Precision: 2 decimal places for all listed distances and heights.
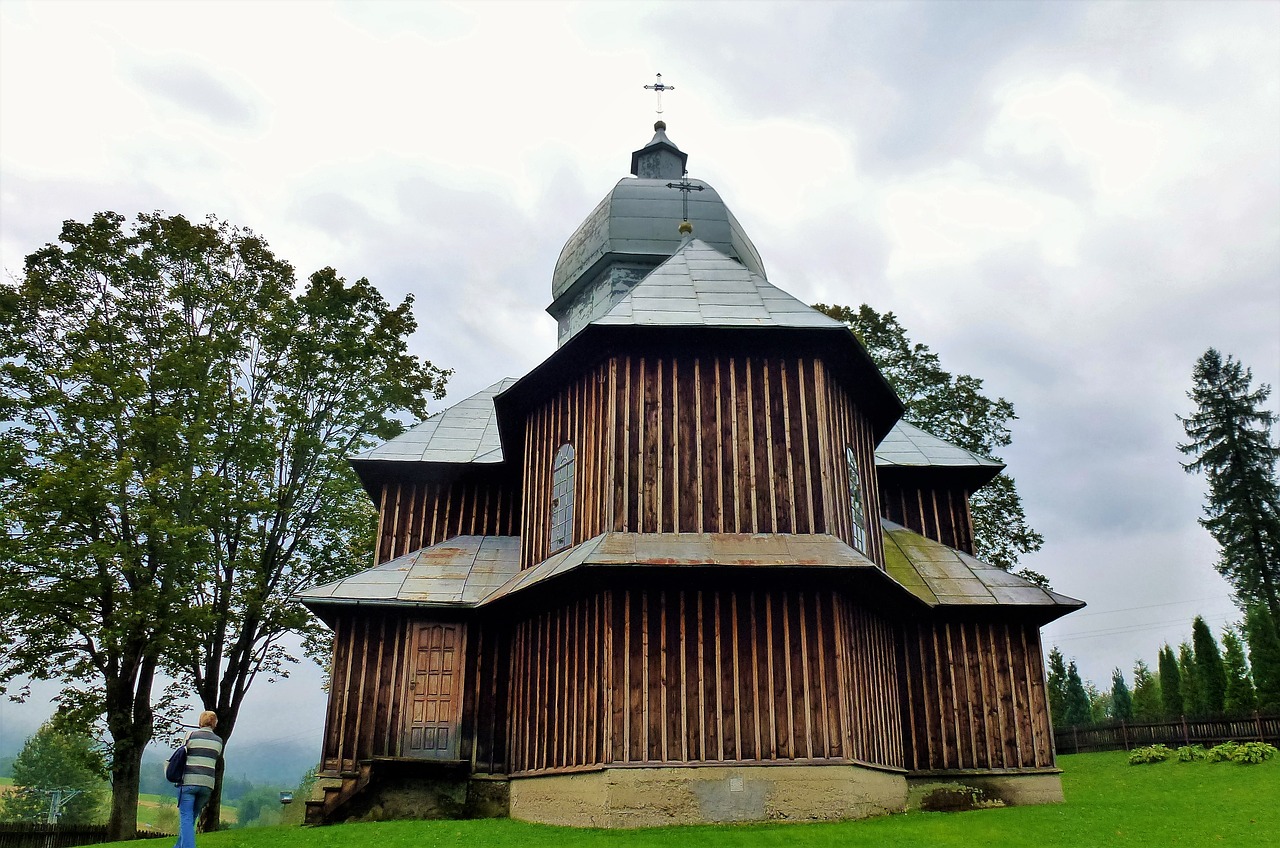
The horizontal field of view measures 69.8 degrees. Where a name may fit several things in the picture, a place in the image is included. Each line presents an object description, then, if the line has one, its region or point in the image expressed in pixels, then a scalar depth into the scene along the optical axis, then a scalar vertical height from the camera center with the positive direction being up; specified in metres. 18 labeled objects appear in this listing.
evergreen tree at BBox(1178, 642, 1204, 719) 33.62 +0.85
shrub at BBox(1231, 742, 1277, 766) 19.22 -0.88
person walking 8.20 -0.61
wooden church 11.59 +1.38
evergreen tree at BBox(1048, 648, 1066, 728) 41.19 +1.01
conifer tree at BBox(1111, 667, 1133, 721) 47.12 +0.57
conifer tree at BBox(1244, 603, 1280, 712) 28.69 +1.65
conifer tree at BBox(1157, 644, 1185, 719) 35.91 +0.89
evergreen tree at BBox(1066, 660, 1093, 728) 43.38 +0.30
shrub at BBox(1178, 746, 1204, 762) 21.45 -1.00
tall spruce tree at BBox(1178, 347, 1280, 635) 33.12 +8.45
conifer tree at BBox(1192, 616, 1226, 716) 31.95 +1.20
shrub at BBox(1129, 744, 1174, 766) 22.59 -1.09
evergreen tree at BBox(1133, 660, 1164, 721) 42.44 +0.55
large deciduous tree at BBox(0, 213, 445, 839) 18.52 +5.35
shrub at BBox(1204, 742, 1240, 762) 20.14 -0.91
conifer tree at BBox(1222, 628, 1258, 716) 29.52 +0.90
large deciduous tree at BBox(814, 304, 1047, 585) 26.97 +8.88
